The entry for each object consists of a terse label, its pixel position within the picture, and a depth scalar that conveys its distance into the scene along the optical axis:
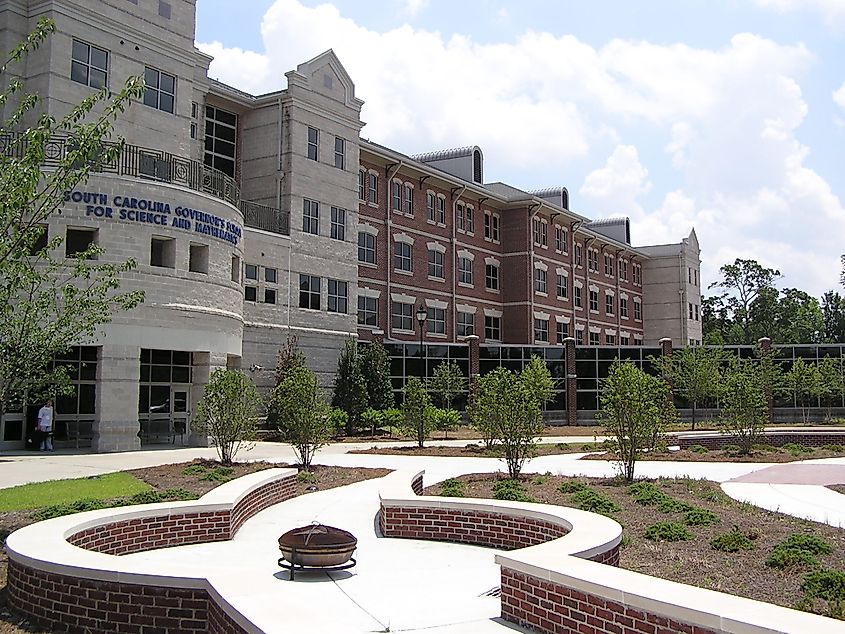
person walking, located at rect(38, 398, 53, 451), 25.09
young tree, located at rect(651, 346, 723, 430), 40.97
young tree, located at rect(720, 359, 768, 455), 24.73
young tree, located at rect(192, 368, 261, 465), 20.19
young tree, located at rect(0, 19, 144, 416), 10.52
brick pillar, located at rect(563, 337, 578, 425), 47.09
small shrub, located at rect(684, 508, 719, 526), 11.86
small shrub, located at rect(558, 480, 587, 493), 15.28
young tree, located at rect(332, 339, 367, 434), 35.94
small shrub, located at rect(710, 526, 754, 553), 10.18
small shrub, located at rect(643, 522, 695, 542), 10.82
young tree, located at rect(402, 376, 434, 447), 28.97
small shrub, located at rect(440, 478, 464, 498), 14.51
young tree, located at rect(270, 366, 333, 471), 19.23
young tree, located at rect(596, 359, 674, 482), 17.19
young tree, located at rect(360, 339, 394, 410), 37.12
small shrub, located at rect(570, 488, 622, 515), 12.91
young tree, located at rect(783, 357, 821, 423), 45.72
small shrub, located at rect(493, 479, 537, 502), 13.64
